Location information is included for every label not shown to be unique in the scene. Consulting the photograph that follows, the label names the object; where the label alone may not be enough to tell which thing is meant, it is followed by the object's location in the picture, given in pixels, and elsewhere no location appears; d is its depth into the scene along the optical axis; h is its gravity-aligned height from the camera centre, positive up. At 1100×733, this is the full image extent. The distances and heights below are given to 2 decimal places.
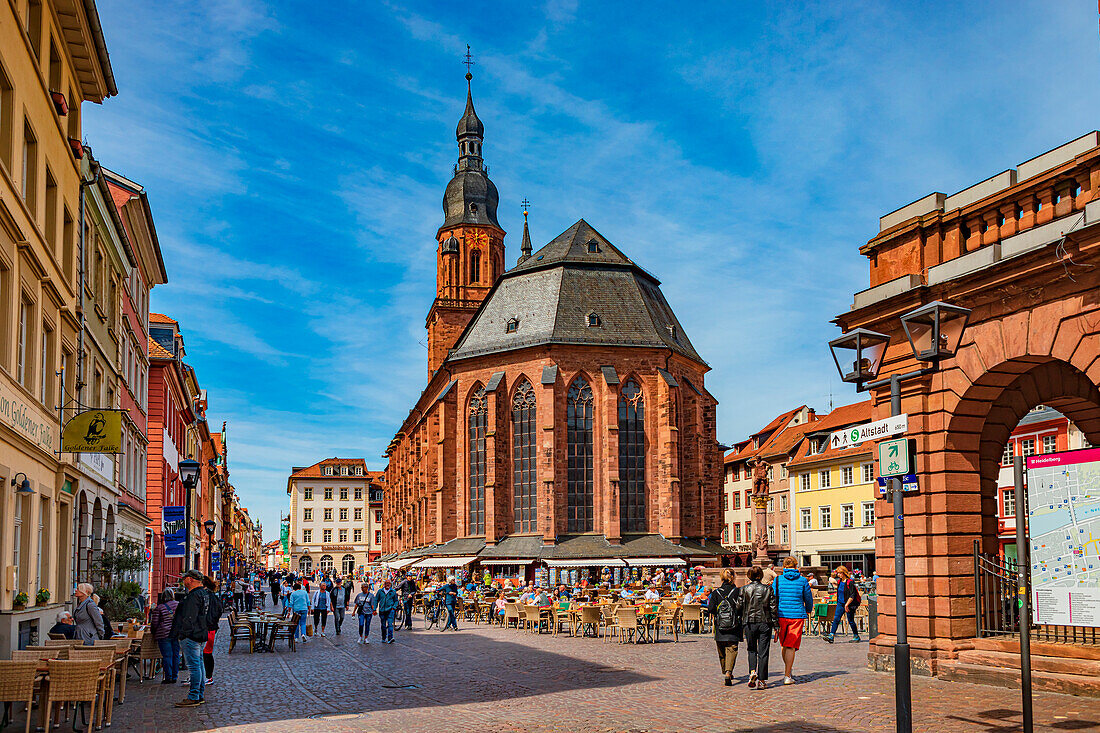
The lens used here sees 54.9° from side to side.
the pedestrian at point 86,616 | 15.69 -1.84
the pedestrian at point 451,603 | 31.00 -3.29
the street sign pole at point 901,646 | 9.59 -1.45
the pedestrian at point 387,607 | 26.38 -2.90
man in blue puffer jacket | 15.18 -1.74
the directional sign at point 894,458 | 10.26 +0.29
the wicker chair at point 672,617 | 25.15 -3.03
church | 54.33 +2.98
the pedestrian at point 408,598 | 32.37 -3.32
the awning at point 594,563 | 51.84 -3.60
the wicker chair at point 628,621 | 24.03 -2.98
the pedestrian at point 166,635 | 16.72 -2.26
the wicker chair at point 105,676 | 12.19 -2.13
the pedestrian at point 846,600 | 23.89 -2.57
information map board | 11.02 -0.54
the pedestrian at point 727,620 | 14.93 -1.84
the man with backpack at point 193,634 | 14.14 -1.91
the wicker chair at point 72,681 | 11.21 -2.00
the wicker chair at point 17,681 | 10.87 -1.93
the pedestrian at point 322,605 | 30.52 -3.28
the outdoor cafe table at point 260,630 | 24.64 -3.28
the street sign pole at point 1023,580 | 9.16 -0.80
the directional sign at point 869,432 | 10.20 +0.55
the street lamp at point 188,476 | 25.06 +0.37
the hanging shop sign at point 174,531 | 27.12 -1.10
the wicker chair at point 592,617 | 26.11 -3.16
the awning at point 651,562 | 51.84 -3.54
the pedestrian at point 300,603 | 27.16 -2.90
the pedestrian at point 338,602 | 31.23 -3.33
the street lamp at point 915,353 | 9.71 +1.40
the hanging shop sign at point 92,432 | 18.50 +1.05
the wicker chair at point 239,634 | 24.47 -3.48
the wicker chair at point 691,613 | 26.11 -3.05
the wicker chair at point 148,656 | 17.39 -2.71
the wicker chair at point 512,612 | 30.66 -3.51
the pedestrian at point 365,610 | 26.78 -3.01
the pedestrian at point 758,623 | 14.83 -1.88
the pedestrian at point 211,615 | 15.86 -1.83
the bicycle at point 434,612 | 33.86 -4.03
